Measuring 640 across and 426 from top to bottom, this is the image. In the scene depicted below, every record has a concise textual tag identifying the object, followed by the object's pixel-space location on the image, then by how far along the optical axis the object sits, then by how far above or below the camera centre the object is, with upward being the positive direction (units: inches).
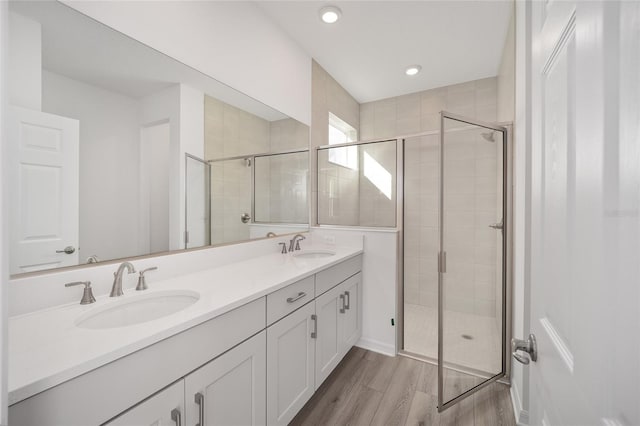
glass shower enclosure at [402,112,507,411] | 69.0 -12.2
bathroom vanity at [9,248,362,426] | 25.4 -17.8
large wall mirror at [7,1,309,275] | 38.5 +11.9
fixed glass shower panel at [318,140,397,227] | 99.3 +10.1
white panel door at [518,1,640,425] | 12.0 +0.0
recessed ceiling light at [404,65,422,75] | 109.4 +59.8
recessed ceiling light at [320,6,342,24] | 78.5 +59.7
